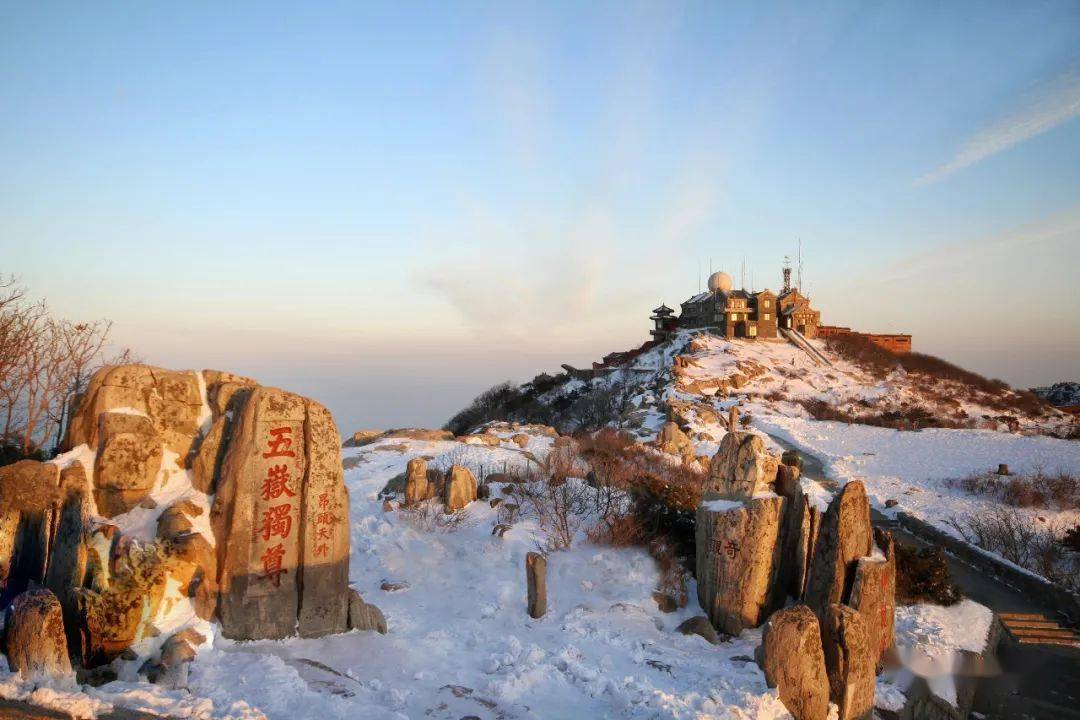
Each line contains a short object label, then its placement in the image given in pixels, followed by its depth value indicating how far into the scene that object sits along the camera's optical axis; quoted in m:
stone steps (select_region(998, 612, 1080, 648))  9.43
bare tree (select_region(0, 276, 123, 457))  13.34
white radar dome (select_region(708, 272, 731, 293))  57.62
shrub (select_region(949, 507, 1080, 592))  12.76
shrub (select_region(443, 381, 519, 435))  40.62
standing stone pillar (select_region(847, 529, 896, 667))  8.08
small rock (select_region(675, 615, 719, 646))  8.61
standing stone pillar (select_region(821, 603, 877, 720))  6.80
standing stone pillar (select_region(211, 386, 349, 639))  6.99
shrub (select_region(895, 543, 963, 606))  10.18
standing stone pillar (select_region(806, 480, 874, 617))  8.23
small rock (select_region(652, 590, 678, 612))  9.43
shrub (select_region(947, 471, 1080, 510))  18.05
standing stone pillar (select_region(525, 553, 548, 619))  9.00
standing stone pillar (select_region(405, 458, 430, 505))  13.01
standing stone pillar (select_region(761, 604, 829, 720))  6.53
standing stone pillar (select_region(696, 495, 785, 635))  8.88
